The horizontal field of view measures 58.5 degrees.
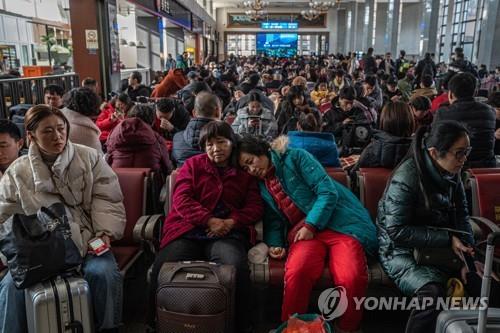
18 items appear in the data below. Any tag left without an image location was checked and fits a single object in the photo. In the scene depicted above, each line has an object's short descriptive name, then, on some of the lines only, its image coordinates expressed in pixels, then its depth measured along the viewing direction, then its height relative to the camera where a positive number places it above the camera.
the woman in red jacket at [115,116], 5.20 -0.63
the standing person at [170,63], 15.38 -0.01
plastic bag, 2.24 -1.30
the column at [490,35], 12.05 +0.76
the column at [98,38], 8.60 +0.45
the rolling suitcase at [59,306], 2.09 -1.13
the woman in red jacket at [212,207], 2.63 -0.86
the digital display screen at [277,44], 36.59 +1.53
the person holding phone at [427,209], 2.23 -0.75
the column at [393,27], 21.48 +1.77
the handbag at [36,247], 2.08 -0.86
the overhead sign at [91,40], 8.70 +0.43
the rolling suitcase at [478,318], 1.39 -0.83
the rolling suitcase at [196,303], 2.22 -1.17
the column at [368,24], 24.98 +2.26
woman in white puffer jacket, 2.33 -0.75
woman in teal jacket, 2.44 -0.94
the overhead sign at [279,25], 35.75 +2.96
